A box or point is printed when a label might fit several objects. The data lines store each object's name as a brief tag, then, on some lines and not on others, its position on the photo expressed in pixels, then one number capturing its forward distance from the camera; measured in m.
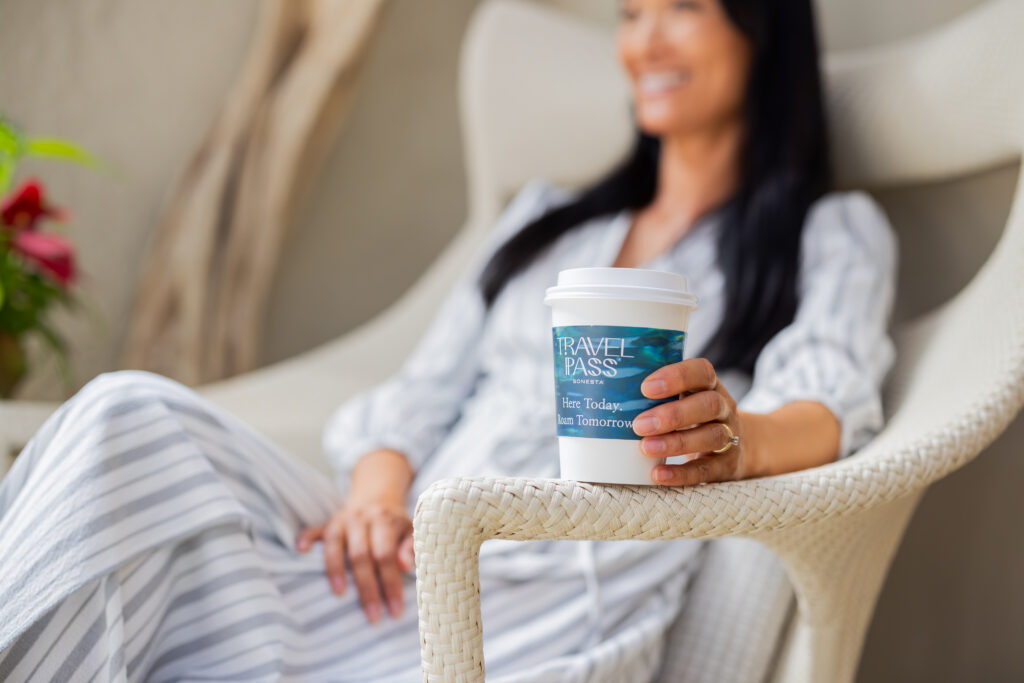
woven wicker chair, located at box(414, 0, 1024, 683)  0.49
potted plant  1.24
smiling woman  0.59
